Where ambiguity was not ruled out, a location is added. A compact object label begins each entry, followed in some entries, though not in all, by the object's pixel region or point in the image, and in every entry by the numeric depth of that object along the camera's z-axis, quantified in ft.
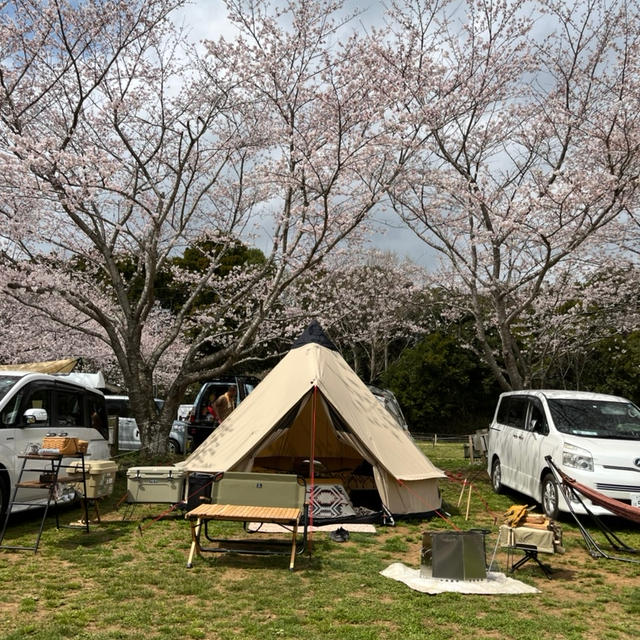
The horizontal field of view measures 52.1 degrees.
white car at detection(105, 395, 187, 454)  48.60
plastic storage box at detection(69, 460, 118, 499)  22.79
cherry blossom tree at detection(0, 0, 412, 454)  32.42
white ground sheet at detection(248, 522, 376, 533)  23.41
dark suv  43.57
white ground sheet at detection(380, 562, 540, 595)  16.39
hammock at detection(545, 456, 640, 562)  18.81
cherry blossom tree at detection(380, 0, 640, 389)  34.71
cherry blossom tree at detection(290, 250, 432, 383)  62.90
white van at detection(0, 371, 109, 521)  22.11
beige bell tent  25.17
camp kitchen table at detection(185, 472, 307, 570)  19.29
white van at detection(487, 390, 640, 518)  23.75
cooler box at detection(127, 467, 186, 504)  24.04
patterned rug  24.72
